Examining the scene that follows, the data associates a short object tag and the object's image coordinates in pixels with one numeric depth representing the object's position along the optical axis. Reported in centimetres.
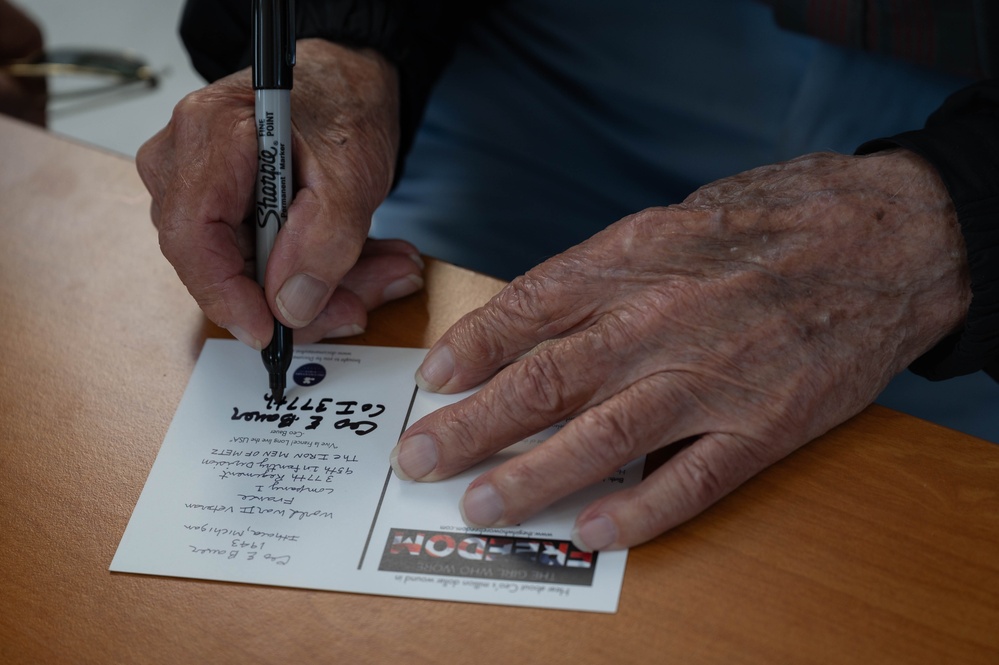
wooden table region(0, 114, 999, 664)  56
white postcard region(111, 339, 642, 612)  60
